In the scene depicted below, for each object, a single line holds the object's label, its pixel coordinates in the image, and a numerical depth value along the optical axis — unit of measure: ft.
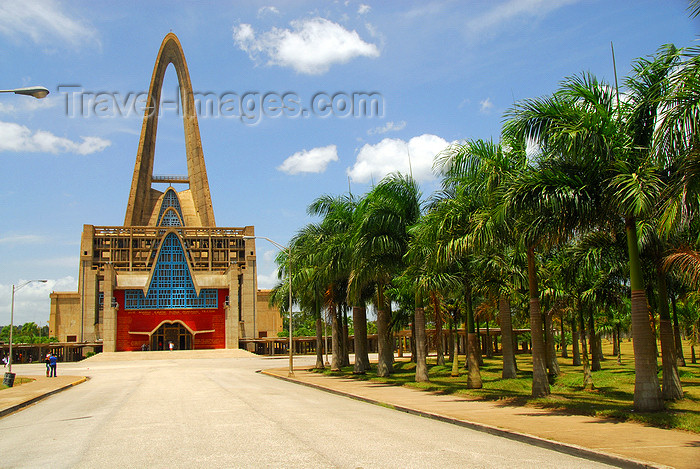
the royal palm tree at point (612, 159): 45.65
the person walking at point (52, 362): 133.28
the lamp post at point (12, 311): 151.69
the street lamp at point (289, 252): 119.86
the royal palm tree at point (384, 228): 86.94
